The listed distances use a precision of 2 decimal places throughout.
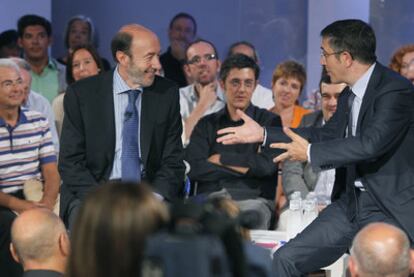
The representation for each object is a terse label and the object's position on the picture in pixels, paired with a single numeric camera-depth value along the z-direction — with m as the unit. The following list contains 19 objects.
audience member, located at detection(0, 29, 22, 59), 14.51
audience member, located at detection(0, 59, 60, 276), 10.75
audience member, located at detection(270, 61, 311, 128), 12.63
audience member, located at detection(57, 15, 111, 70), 15.07
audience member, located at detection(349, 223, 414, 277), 5.81
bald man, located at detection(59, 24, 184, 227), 9.39
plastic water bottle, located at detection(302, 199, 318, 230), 10.07
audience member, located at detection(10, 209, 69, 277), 6.20
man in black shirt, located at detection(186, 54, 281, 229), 11.35
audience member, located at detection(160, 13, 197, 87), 15.32
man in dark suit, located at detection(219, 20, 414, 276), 7.98
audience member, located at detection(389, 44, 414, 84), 12.16
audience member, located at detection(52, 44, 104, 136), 12.63
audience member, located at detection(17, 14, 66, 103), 14.08
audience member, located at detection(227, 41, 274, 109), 13.83
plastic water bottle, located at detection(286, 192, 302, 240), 9.91
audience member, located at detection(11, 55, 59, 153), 12.14
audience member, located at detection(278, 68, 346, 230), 11.19
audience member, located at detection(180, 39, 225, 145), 12.73
